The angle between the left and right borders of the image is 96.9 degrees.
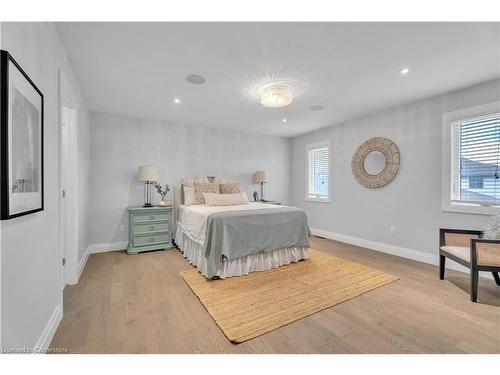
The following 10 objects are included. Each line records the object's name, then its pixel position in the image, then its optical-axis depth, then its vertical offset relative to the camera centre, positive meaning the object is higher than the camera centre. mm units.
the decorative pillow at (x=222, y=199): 3766 -243
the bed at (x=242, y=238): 2684 -703
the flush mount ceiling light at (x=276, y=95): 2605 +1069
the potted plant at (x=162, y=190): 4170 -106
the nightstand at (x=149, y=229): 3654 -756
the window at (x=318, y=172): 4926 +329
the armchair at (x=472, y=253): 2123 -701
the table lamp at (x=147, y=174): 3752 +179
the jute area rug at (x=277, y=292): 1833 -1127
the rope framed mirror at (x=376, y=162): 3689 +421
